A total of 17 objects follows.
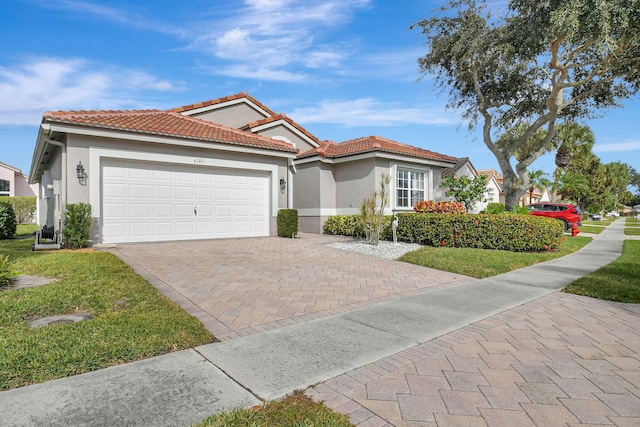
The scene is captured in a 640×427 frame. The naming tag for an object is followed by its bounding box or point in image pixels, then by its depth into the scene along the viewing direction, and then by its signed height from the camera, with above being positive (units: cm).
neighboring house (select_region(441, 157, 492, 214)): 2002 +326
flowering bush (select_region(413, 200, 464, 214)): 1303 +12
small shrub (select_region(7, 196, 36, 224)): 2594 +24
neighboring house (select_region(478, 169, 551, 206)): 3934 +321
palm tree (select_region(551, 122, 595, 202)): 3525 +722
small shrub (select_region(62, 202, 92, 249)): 973 -44
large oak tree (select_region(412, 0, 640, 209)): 1308 +696
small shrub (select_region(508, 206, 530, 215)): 1574 +1
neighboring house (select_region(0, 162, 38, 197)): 3145 +267
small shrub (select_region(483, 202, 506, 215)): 1412 +5
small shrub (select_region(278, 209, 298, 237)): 1405 -47
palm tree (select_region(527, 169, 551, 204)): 3594 +329
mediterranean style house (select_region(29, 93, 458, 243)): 1065 +151
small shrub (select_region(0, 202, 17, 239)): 1355 -41
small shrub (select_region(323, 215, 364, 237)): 1542 -71
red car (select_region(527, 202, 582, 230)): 2100 -11
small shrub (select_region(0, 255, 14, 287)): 577 -105
